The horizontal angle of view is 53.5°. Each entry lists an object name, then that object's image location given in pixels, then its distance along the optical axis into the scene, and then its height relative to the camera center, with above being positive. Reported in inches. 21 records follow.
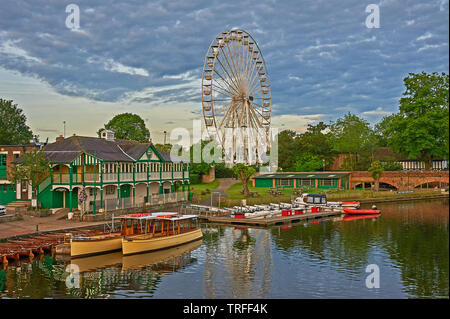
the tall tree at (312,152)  3821.4 +111.2
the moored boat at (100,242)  1296.8 -227.4
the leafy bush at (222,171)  3903.1 -53.6
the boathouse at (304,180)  3358.8 -118.7
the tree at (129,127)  3706.2 +326.4
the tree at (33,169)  1760.6 -10.8
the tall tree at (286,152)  3946.9 +111.6
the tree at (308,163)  3799.2 +12.6
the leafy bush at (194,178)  3580.2 -104.4
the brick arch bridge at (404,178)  3304.6 -107.9
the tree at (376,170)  3223.2 -44.2
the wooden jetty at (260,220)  1990.7 -252.0
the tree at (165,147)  4054.6 +172.1
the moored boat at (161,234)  1342.3 -225.0
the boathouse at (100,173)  1811.0 -29.9
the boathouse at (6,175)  1936.5 -38.7
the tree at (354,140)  3880.4 +220.4
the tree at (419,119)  2839.6 +302.4
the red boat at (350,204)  2501.2 -223.7
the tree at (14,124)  3688.5 +368.6
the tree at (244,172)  2522.1 -40.6
